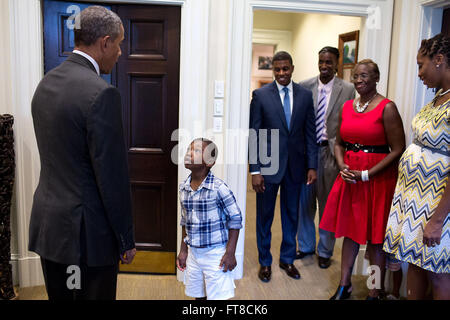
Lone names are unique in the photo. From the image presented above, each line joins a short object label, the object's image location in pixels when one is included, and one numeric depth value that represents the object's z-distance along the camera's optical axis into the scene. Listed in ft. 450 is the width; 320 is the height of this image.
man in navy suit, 9.33
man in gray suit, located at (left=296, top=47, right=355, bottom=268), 10.43
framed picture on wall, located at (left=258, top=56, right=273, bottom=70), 25.66
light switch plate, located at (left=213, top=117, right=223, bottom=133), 9.39
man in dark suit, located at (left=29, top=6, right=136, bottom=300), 4.32
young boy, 6.25
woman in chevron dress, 6.14
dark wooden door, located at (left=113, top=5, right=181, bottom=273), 9.23
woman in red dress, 7.78
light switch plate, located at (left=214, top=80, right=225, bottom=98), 9.27
